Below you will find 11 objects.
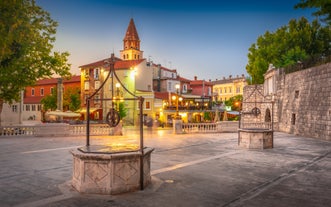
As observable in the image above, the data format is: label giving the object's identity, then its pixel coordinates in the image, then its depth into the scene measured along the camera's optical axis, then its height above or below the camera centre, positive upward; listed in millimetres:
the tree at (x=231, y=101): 64312 +2680
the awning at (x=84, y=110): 45722 +423
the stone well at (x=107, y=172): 6828 -1467
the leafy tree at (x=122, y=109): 41438 +515
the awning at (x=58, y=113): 25262 -38
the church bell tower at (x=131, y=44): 79938 +19667
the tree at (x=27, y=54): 17883 +4251
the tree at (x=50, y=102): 49812 +1885
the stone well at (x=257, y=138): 14742 -1409
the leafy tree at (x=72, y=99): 47094 +2402
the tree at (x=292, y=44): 36750 +9094
